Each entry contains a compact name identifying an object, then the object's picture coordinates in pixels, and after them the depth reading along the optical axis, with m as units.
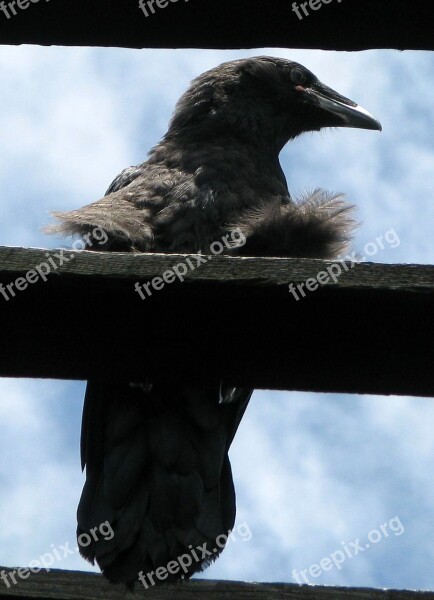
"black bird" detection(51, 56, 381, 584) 4.84
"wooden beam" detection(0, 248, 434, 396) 3.73
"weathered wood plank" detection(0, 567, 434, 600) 4.10
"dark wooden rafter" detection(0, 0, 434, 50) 5.43
